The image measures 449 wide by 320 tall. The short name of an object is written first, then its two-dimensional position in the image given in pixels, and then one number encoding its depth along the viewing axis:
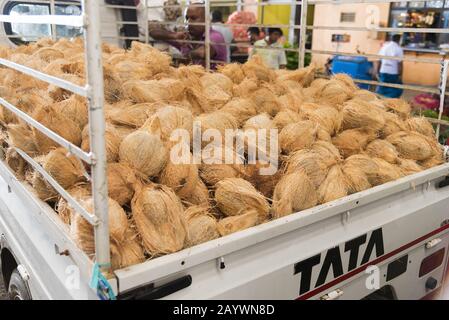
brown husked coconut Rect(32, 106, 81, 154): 2.21
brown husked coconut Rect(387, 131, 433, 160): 2.67
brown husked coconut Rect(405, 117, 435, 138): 2.97
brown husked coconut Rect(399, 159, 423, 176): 2.49
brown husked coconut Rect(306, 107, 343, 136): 2.65
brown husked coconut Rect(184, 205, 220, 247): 1.76
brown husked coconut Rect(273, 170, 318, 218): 1.97
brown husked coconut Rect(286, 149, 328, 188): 2.19
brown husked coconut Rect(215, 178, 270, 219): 1.96
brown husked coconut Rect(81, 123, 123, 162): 2.01
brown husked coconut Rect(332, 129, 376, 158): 2.63
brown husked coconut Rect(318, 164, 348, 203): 2.10
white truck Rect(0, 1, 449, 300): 1.57
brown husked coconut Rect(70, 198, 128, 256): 1.61
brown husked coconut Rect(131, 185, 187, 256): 1.65
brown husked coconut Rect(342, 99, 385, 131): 2.76
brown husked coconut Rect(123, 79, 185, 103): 2.73
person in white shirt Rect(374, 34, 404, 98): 9.10
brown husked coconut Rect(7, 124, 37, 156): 2.29
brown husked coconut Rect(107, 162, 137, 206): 1.81
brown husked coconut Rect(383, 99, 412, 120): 3.26
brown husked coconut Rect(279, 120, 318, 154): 2.39
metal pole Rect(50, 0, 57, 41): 5.81
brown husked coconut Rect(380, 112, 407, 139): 2.86
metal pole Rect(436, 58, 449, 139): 3.52
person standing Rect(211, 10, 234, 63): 6.73
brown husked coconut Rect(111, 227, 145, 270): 1.54
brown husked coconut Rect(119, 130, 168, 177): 1.95
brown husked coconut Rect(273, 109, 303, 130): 2.60
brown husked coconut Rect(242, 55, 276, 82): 3.68
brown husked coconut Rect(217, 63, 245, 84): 3.64
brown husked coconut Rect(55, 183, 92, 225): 1.82
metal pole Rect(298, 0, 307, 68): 4.43
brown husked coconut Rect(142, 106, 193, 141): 2.16
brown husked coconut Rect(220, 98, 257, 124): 2.71
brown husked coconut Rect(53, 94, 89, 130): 2.34
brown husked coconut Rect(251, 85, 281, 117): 2.96
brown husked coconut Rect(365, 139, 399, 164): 2.59
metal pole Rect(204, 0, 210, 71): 5.64
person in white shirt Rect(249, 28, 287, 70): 7.30
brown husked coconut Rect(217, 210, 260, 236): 1.84
